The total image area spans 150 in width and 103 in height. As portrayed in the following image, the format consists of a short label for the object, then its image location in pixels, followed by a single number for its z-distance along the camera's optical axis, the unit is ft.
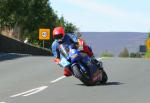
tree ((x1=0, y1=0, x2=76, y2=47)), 280.72
